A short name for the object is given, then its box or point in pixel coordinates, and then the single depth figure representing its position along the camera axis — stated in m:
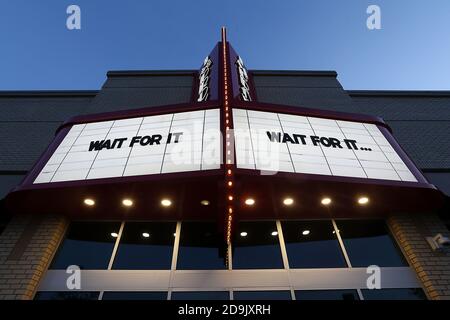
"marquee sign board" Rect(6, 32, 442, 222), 5.95
